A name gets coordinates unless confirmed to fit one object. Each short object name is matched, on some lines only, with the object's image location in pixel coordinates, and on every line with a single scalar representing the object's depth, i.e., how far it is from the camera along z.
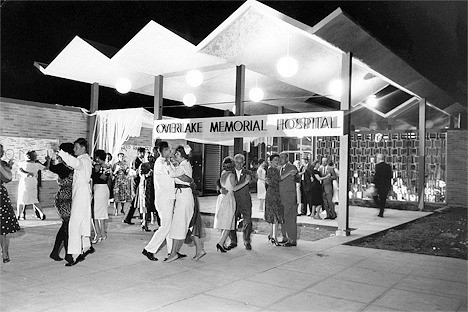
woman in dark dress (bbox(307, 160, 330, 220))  11.05
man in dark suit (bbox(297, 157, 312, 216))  11.35
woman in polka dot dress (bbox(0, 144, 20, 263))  5.66
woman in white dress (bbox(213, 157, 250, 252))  6.84
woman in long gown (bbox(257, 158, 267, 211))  11.77
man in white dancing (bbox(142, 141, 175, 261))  6.16
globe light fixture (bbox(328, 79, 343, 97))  11.18
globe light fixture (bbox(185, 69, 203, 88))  10.10
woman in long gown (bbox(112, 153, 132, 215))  10.65
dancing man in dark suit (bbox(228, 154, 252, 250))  7.18
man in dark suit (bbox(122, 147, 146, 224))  9.49
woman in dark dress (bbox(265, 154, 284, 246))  7.38
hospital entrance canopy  8.17
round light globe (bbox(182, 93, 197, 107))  12.49
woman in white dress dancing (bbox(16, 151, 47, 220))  9.73
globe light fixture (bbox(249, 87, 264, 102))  11.59
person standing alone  11.94
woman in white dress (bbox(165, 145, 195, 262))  6.04
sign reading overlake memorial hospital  7.86
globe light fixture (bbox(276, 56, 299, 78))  8.47
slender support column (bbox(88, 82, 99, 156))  12.14
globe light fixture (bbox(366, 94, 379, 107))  14.98
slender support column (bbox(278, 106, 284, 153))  15.32
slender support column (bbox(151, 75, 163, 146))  10.80
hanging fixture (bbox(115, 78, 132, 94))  10.88
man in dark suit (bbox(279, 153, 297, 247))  7.45
